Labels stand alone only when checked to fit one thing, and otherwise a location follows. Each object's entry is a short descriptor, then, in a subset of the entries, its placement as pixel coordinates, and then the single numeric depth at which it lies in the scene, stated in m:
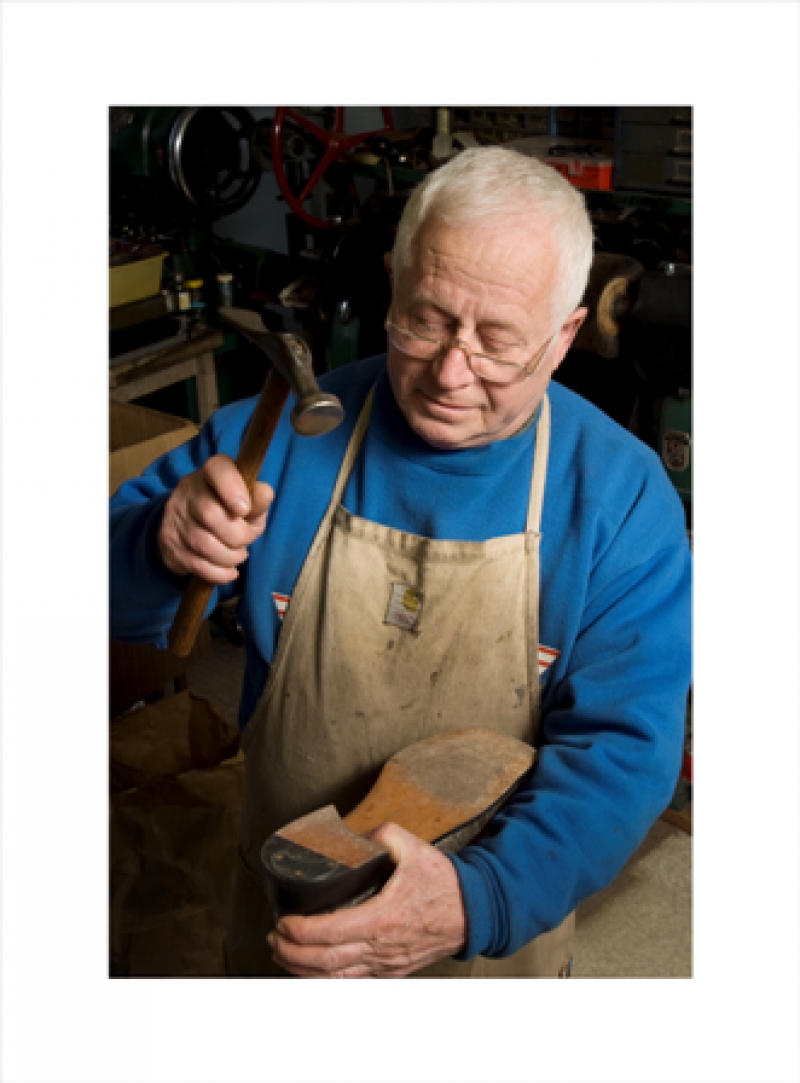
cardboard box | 2.13
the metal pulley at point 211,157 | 2.96
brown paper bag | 1.94
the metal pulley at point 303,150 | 2.79
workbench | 2.62
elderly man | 1.03
